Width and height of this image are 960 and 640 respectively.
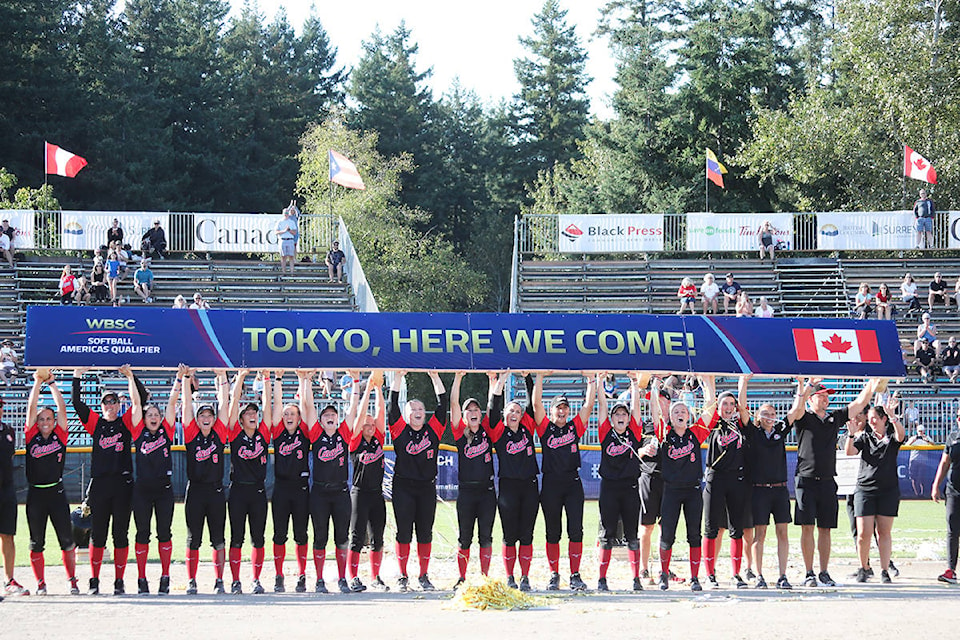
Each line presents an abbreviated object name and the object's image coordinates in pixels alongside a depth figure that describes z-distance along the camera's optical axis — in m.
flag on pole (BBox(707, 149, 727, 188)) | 37.72
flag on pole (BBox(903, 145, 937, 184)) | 34.97
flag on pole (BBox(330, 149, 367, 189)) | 34.66
